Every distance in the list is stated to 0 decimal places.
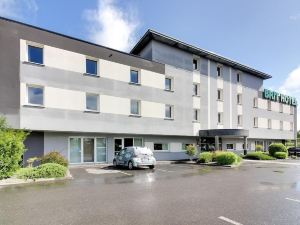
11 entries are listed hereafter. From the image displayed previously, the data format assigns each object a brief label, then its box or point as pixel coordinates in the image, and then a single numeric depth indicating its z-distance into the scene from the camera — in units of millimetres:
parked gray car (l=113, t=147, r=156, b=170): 18234
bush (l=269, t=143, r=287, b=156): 32381
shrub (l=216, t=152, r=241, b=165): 22567
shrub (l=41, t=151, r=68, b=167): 16328
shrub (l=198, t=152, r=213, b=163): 24375
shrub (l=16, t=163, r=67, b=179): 12812
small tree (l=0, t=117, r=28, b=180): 12668
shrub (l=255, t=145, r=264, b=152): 35781
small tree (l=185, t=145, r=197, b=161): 26116
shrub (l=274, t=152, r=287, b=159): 31781
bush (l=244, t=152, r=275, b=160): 30278
